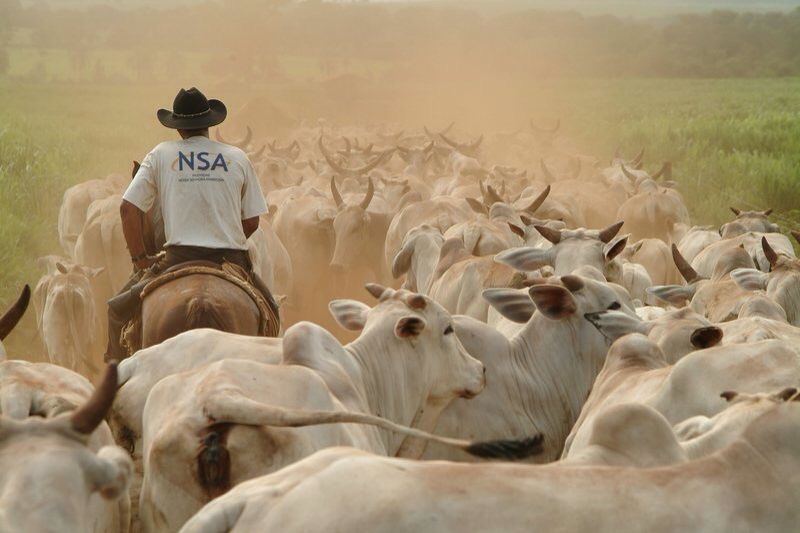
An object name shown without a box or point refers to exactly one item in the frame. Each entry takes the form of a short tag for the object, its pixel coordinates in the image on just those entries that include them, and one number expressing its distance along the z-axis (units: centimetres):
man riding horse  1545
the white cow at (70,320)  2231
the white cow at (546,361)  1423
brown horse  1402
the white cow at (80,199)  3173
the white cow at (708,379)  1067
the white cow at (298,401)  893
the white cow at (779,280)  1772
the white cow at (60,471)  774
